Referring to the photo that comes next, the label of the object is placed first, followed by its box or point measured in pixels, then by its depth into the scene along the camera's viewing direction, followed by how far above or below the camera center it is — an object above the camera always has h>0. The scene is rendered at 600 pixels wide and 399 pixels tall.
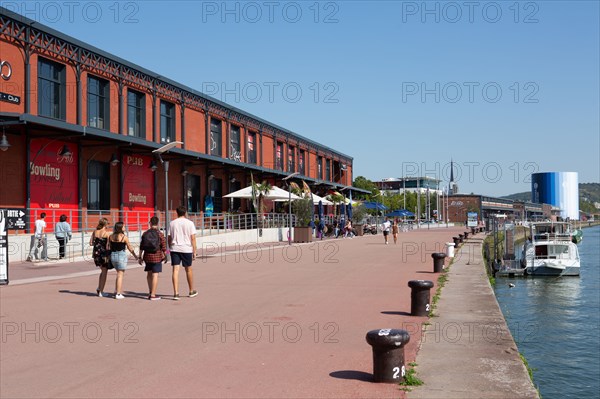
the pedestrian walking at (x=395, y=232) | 35.56 -1.09
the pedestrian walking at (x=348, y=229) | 46.16 -1.15
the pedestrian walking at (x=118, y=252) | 11.83 -0.72
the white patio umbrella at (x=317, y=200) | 44.83 +1.11
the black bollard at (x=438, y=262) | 17.35 -1.46
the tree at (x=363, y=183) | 129.36 +6.87
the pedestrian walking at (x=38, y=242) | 20.03 -0.85
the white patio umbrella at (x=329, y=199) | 48.40 +1.22
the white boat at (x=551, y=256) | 37.41 -2.77
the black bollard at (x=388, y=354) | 5.80 -1.40
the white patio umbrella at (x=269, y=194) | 35.69 +1.28
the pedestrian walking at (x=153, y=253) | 11.55 -0.73
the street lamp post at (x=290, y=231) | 34.01 -0.93
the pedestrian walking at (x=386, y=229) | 35.48 -0.90
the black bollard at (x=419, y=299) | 9.82 -1.43
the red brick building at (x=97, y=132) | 22.25 +4.09
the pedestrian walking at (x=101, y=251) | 12.08 -0.71
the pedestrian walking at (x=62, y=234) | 20.33 -0.60
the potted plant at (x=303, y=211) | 41.16 +0.25
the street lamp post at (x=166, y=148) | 21.23 +2.38
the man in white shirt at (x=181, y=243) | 11.65 -0.54
